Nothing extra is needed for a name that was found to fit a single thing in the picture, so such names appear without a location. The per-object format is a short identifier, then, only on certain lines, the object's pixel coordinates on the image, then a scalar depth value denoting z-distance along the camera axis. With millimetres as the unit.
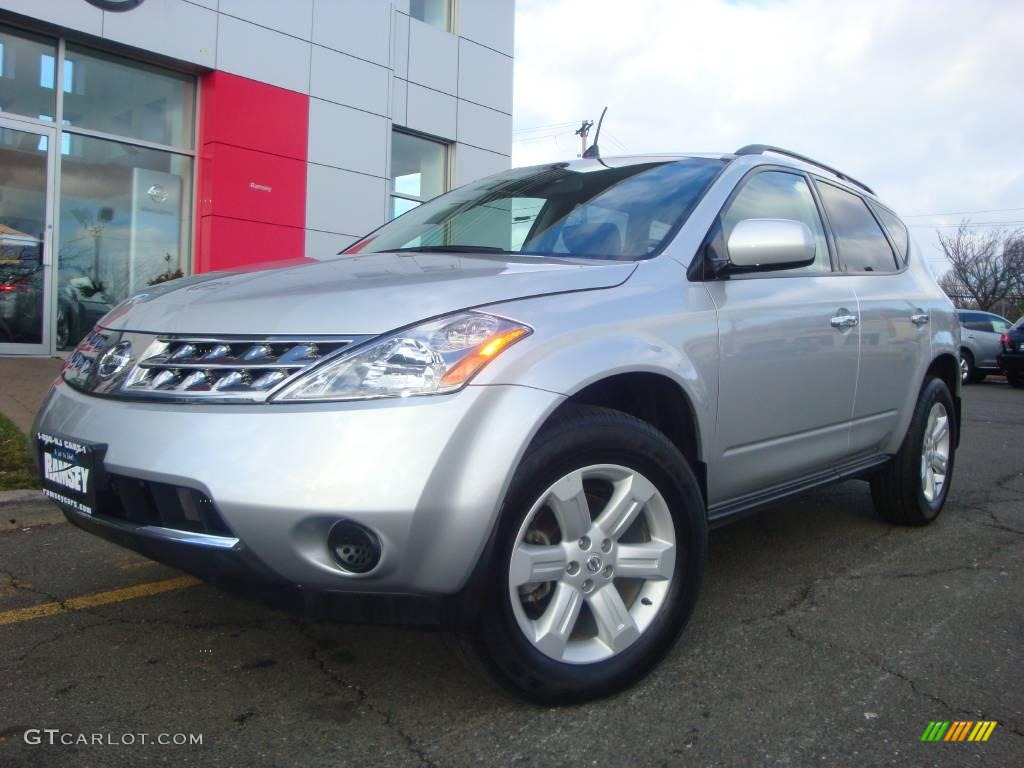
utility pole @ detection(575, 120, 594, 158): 42459
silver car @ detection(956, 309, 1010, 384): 16594
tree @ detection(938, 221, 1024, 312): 43781
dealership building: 9148
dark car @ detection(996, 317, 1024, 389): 14984
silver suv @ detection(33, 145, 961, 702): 2004
